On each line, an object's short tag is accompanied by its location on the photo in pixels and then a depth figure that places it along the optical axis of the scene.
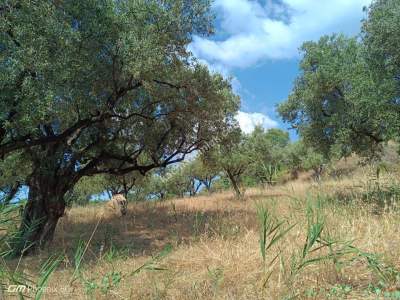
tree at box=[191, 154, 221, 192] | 44.20
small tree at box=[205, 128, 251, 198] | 27.42
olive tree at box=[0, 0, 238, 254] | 8.17
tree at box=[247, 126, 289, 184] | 29.82
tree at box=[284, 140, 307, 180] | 43.66
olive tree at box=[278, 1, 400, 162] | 11.64
